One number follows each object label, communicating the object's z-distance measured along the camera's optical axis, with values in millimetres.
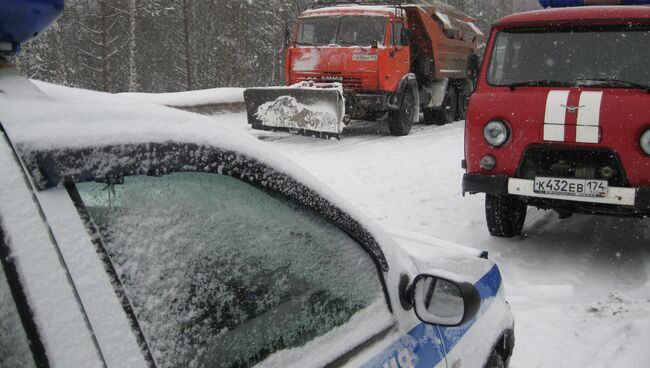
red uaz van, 4609
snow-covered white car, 944
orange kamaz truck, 10836
